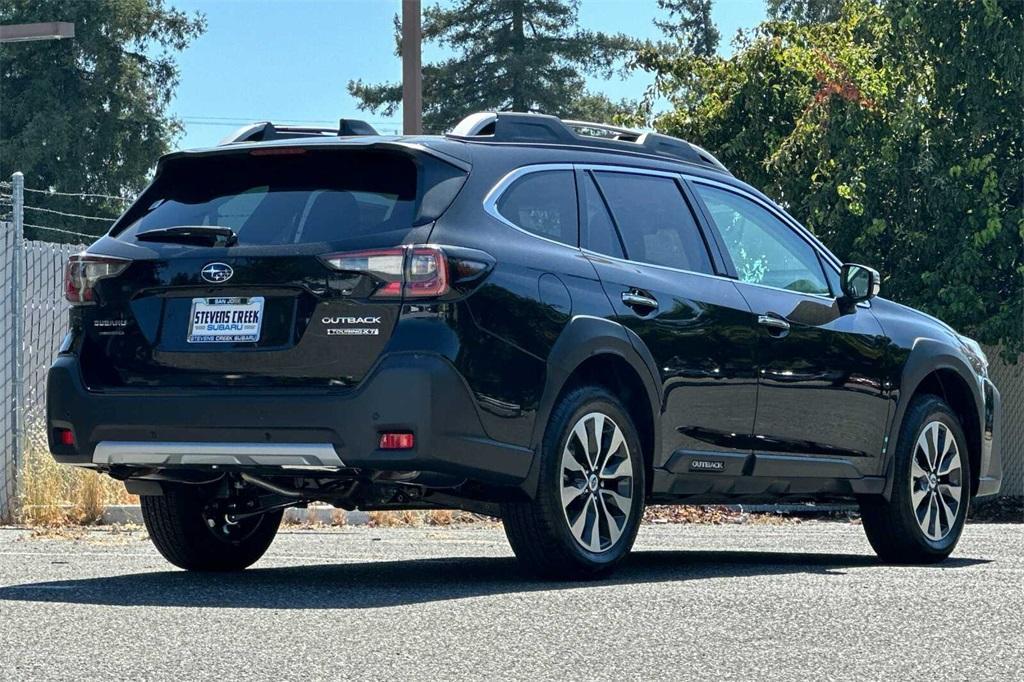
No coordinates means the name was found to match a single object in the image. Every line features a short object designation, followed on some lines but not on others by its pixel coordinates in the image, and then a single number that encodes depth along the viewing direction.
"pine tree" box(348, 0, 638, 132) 58.25
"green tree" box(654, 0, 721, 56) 69.75
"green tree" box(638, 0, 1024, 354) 20.73
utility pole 15.25
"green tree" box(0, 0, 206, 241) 55.06
